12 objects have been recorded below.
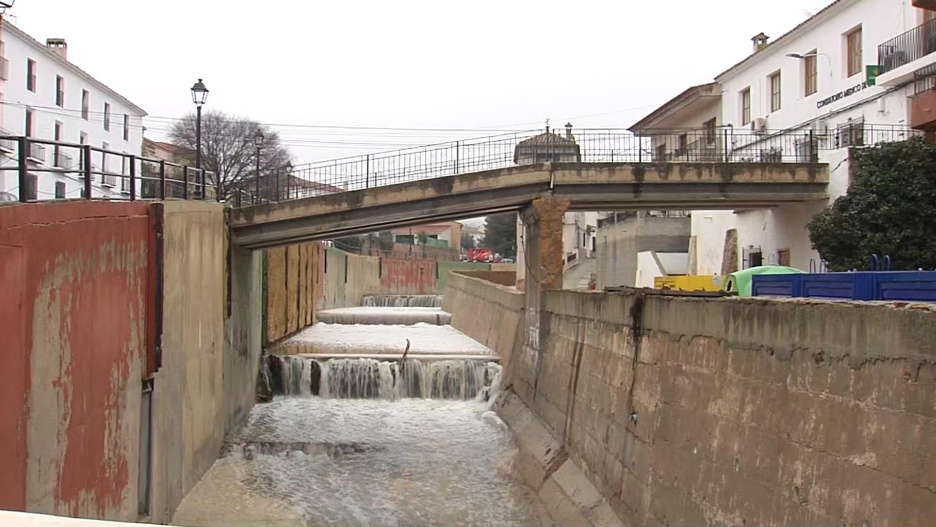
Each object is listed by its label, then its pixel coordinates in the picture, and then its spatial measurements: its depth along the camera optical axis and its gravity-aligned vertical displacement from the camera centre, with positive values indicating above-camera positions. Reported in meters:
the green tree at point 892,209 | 19.81 +1.61
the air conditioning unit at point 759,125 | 28.48 +5.09
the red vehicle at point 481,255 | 86.25 +1.83
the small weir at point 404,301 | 57.16 -2.01
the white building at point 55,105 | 37.00 +8.28
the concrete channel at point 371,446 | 14.59 -3.85
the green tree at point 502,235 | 93.12 +4.33
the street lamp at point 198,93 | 19.70 +4.15
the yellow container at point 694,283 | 17.42 -0.19
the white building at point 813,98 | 21.33 +5.33
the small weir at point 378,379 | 23.80 -3.05
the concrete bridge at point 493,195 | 20.64 +1.95
